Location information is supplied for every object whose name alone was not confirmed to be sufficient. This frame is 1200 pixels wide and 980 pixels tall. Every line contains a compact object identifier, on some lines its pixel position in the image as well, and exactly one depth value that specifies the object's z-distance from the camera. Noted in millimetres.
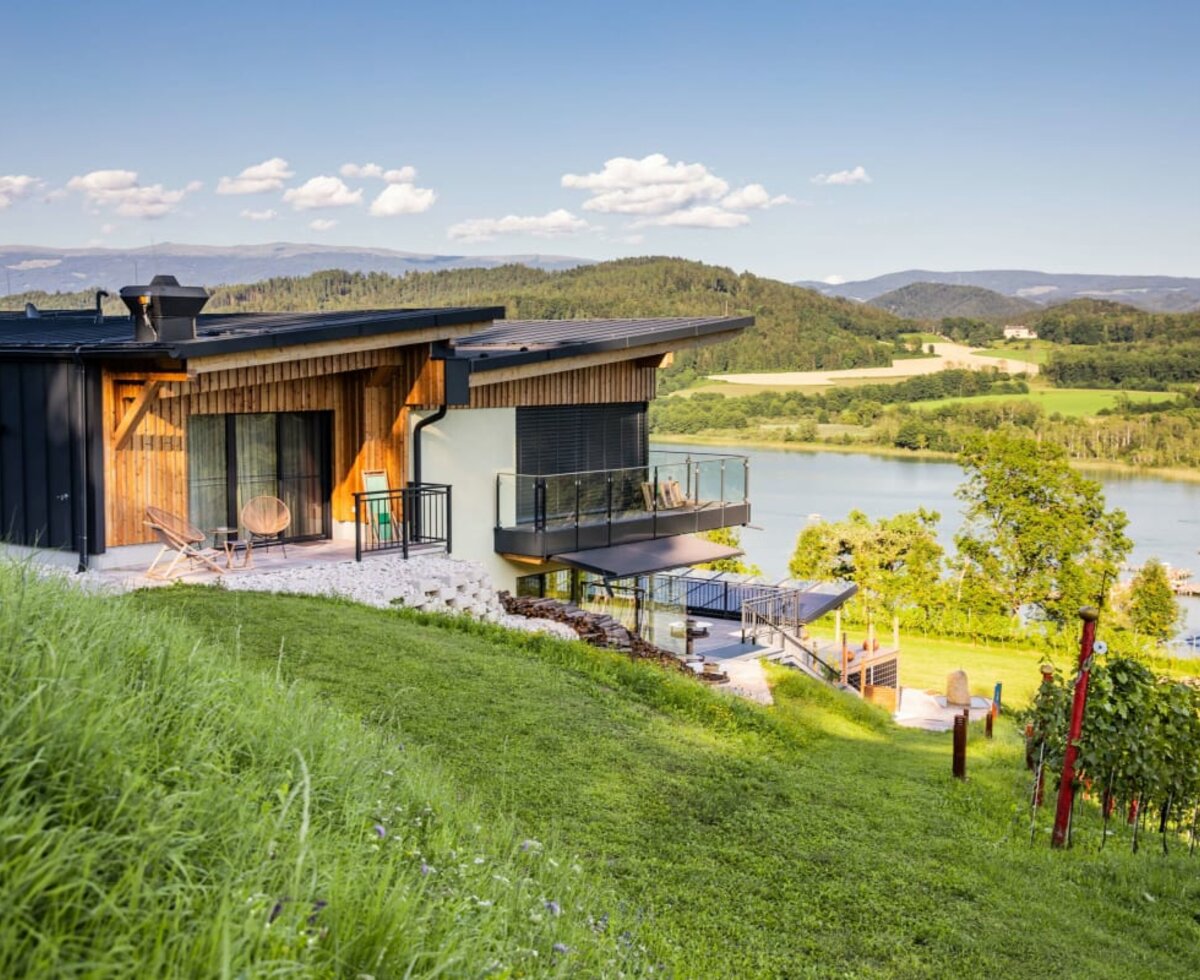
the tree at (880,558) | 34719
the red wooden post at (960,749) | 10133
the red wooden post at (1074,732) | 7730
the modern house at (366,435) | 14016
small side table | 14836
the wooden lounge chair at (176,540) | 13617
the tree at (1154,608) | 33281
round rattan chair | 15367
